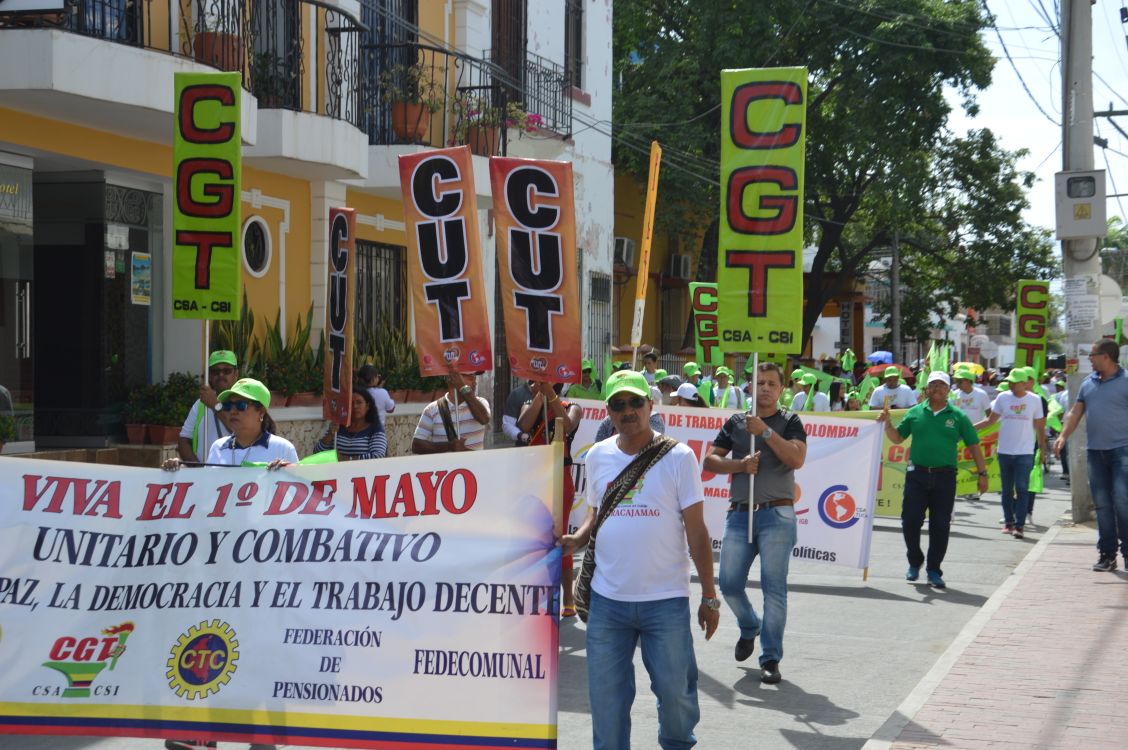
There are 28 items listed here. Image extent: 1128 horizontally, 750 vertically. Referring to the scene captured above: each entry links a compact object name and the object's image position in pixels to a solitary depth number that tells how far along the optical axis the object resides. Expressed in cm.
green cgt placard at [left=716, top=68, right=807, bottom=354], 869
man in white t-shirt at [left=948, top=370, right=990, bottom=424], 1897
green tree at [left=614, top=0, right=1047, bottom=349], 3238
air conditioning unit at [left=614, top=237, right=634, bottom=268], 3147
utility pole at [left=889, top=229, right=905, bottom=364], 4419
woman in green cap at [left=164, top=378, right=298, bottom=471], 655
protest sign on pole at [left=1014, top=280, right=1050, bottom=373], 1950
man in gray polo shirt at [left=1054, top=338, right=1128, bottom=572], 1204
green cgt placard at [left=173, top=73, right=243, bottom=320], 932
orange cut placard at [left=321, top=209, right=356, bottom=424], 1173
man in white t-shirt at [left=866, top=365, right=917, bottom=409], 1841
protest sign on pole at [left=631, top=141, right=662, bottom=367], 1211
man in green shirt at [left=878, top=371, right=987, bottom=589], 1147
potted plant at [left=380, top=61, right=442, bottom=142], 1894
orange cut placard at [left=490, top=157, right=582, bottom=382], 868
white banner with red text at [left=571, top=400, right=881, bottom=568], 1176
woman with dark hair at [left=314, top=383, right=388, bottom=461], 1031
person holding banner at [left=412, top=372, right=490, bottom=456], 966
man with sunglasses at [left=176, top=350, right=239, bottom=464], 905
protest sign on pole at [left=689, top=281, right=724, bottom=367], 2012
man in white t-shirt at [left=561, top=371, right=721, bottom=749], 550
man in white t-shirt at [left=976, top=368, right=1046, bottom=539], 1557
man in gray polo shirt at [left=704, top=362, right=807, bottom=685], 802
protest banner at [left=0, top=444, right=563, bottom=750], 548
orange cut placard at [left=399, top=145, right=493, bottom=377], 898
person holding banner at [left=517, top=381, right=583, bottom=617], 849
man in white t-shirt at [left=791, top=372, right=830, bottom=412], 2006
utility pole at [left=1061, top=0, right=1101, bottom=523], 1584
